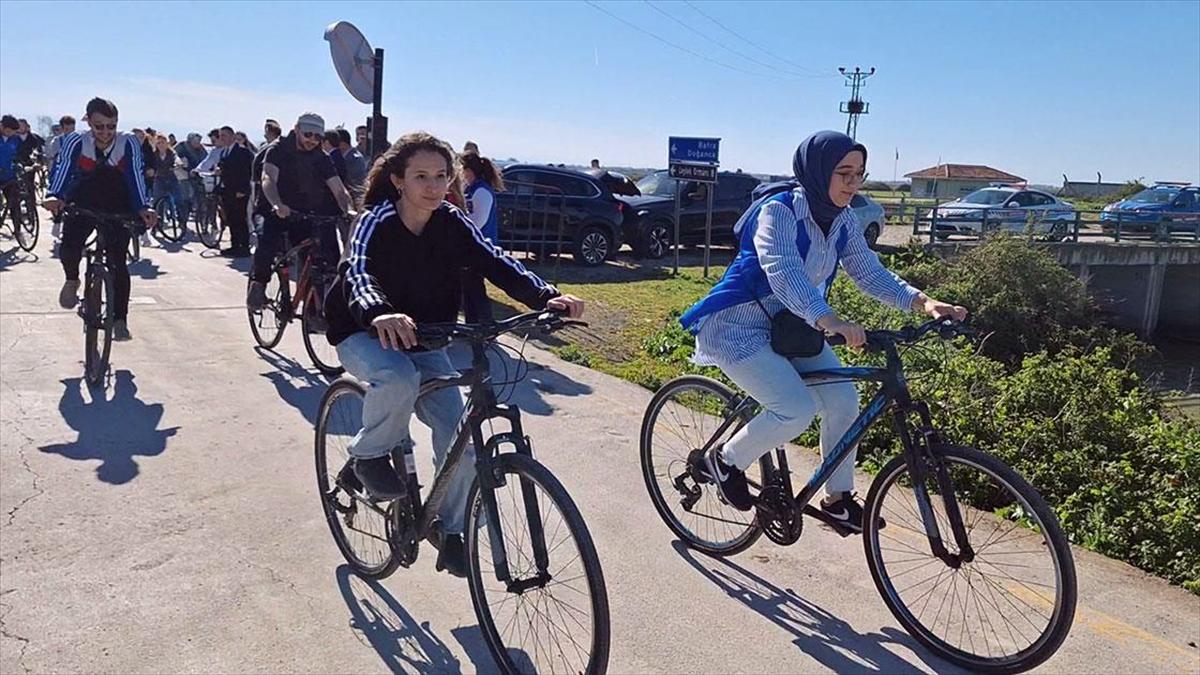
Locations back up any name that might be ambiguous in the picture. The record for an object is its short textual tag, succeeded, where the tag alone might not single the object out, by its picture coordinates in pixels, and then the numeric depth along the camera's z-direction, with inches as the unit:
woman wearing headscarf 150.3
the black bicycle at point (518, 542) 116.9
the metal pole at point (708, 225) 658.2
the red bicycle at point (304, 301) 295.6
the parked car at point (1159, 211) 1211.2
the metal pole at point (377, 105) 397.7
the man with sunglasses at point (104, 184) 268.7
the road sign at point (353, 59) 377.1
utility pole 2544.3
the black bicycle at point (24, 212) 553.3
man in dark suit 563.8
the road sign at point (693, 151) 642.2
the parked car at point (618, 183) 759.7
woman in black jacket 135.1
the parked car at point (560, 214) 619.5
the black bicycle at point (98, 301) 268.7
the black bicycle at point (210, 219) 616.4
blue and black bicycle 135.5
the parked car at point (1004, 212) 1023.0
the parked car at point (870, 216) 914.1
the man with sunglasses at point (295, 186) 313.3
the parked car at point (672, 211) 748.0
